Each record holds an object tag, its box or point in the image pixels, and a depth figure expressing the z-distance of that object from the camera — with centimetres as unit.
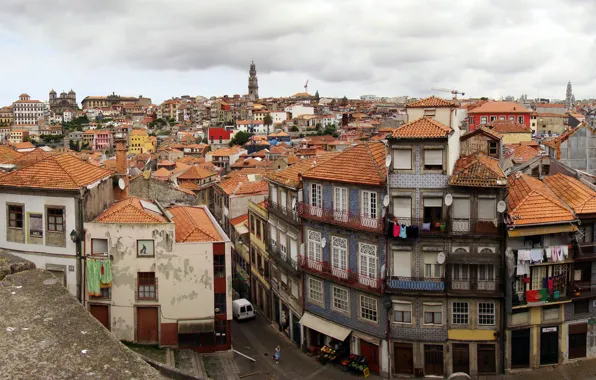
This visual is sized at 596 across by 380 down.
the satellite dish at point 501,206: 2489
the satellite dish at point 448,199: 2527
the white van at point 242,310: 3503
